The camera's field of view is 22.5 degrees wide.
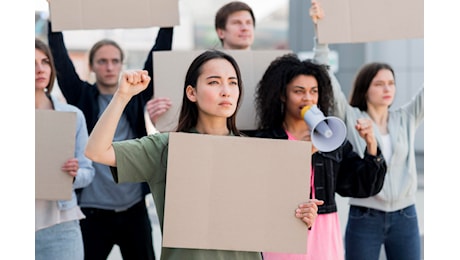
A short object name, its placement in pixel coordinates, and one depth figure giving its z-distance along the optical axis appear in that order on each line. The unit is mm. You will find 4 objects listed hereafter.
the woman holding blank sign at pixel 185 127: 3188
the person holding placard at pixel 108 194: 5744
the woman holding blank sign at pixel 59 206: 4960
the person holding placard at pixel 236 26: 5566
